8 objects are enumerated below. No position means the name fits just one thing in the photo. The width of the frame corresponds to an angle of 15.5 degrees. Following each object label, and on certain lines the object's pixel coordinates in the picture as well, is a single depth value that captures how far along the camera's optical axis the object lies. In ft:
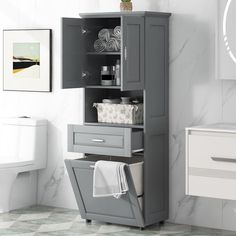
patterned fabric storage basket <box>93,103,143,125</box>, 21.03
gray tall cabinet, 20.38
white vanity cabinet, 18.76
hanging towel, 20.20
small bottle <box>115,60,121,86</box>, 21.30
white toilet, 23.57
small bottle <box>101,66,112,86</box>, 21.61
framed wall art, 24.22
